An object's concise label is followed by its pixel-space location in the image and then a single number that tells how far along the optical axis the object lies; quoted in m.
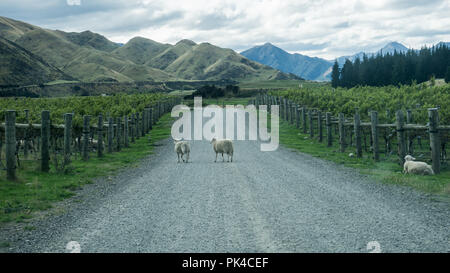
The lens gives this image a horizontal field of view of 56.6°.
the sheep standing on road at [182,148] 18.77
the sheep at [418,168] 14.77
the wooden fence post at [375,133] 18.80
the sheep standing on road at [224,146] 18.73
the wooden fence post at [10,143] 13.03
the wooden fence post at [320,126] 28.38
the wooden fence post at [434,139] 15.15
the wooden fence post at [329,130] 25.62
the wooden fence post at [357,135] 20.36
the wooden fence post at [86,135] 19.14
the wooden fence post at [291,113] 41.03
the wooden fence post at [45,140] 15.21
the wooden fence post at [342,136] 22.62
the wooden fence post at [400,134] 17.23
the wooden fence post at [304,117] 34.04
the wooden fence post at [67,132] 16.41
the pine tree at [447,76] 96.29
